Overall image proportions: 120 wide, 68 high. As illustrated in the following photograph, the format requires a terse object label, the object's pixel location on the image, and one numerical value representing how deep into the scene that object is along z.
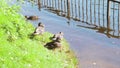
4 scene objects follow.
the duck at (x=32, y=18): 17.12
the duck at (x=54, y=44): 11.20
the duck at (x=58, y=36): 11.73
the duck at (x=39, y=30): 11.74
